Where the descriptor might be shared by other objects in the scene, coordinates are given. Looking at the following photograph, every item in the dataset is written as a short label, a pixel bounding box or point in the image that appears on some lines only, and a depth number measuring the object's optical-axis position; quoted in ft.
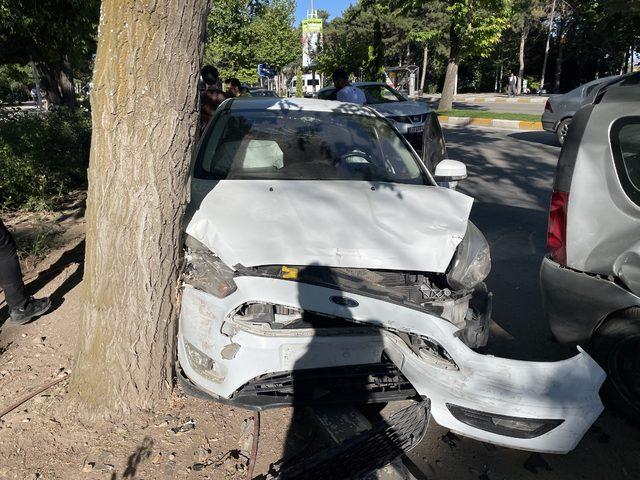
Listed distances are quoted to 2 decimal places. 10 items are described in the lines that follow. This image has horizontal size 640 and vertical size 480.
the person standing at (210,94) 23.15
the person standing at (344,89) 26.96
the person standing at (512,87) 116.66
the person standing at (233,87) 30.30
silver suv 8.46
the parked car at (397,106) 36.91
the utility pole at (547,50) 115.65
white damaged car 7.36
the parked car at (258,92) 65.50
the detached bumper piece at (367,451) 6.97
